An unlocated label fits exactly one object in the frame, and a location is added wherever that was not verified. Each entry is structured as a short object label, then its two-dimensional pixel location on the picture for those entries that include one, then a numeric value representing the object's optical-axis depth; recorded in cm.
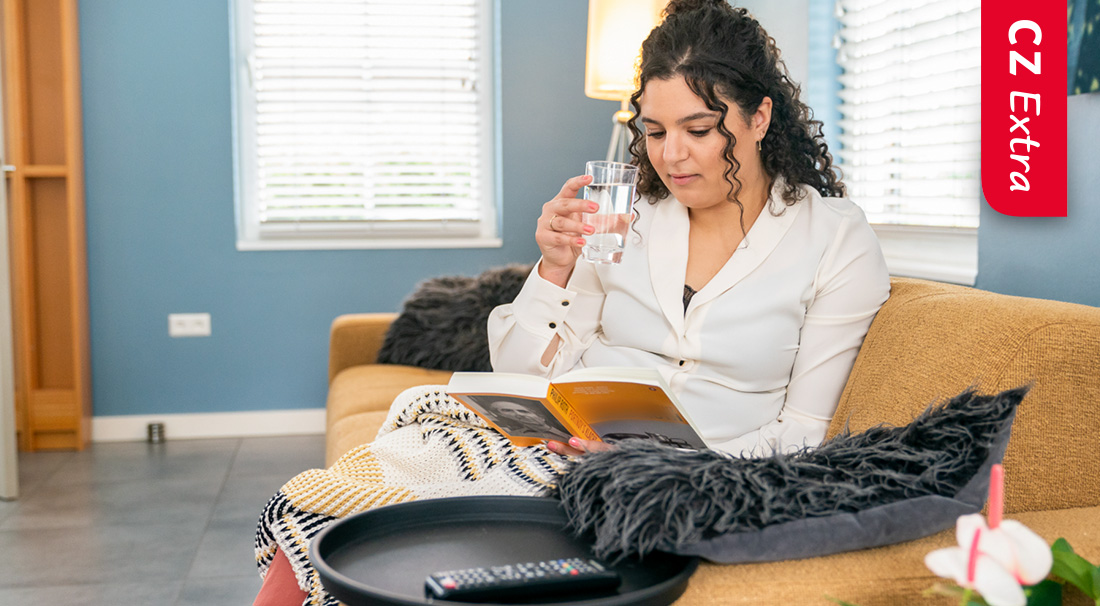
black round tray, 79
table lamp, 294
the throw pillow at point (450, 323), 294
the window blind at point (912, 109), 216
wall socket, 376
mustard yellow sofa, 89
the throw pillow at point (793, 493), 88
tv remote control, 76
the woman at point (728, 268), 152
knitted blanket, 121
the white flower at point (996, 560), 52
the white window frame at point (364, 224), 379
